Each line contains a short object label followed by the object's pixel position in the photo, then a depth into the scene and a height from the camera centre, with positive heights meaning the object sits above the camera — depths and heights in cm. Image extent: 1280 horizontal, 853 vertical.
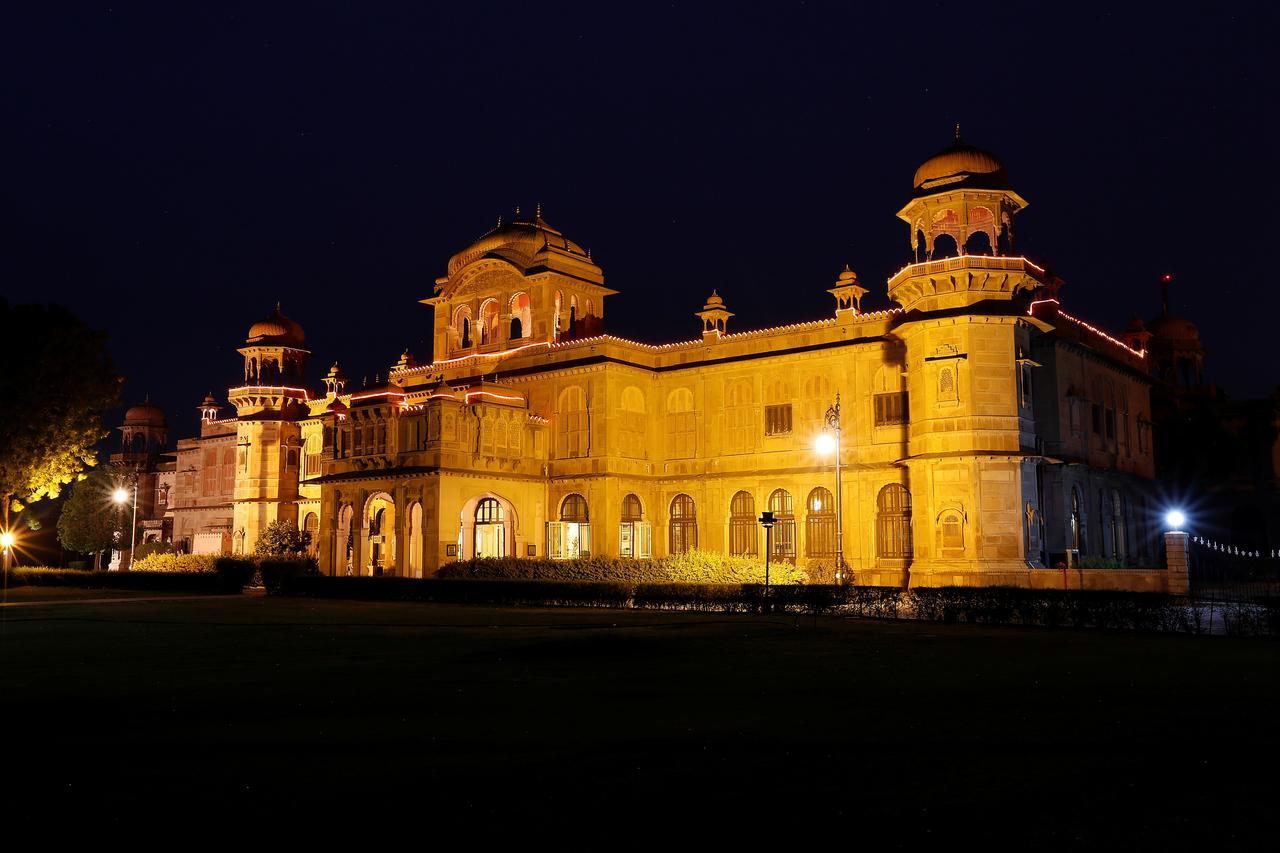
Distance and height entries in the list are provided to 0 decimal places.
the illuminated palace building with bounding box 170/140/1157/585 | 3759 +520
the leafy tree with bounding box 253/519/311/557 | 5759 +76
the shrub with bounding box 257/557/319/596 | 4194 -63
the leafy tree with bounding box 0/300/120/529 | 4016 +597
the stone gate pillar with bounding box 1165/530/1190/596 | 3120 -11
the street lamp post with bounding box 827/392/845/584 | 3428 +158
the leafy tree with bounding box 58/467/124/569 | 7444 +244
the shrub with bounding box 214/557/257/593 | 4456 -76
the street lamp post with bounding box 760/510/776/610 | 2716 +95
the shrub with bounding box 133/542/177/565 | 6881 +39
